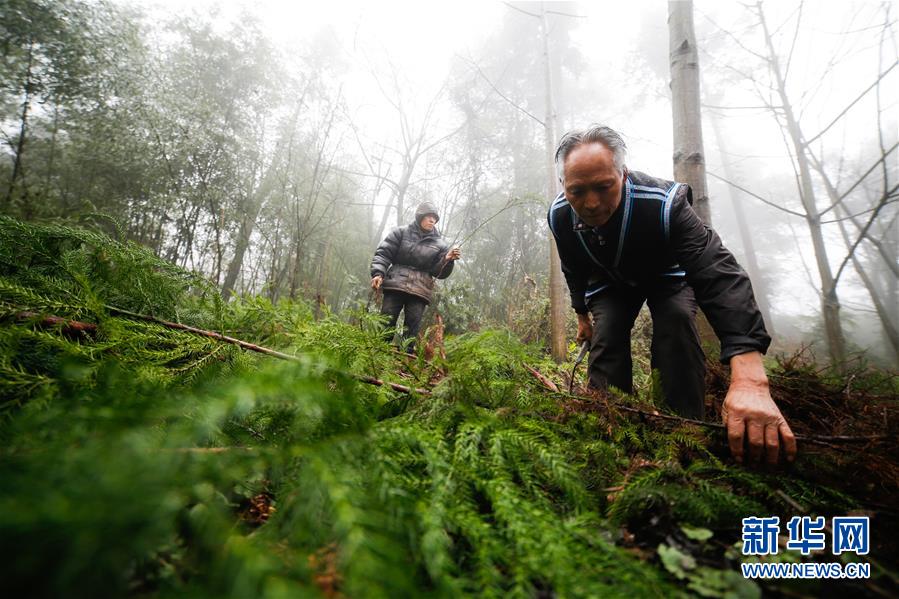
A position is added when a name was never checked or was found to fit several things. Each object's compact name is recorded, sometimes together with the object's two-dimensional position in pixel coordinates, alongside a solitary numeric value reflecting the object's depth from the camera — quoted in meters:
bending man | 1.44
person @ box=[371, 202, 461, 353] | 4.85
